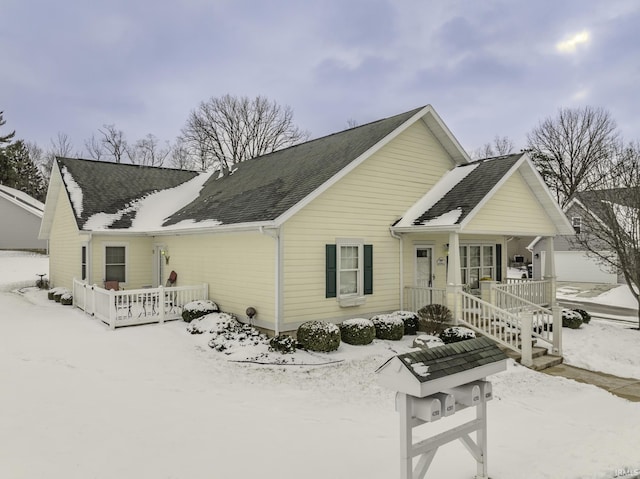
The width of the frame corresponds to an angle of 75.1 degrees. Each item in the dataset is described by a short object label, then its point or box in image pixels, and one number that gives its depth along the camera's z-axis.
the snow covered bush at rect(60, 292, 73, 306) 16.33
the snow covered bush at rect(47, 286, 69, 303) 17.28
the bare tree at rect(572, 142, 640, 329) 15.46
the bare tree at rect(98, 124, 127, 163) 45.41
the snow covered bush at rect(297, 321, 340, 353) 10.23
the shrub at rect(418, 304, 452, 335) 11.78
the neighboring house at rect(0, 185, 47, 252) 31.72
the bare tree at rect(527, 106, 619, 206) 36.81
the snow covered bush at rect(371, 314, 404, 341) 11.54
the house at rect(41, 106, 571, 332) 11.43
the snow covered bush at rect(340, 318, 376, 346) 10.98
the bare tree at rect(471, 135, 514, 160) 46.66
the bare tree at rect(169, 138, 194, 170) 45.03
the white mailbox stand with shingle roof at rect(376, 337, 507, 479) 4.07
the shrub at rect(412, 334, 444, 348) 10.51
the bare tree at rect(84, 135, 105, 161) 46.12
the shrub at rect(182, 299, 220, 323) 12.45
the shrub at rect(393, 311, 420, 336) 12.25
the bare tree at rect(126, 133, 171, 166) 47.03
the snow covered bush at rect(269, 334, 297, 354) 10.16
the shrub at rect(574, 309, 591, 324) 14.82
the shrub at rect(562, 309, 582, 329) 14.05
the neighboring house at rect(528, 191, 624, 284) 29.83
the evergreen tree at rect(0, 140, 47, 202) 42.91
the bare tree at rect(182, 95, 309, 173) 39.28
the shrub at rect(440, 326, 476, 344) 10.62
